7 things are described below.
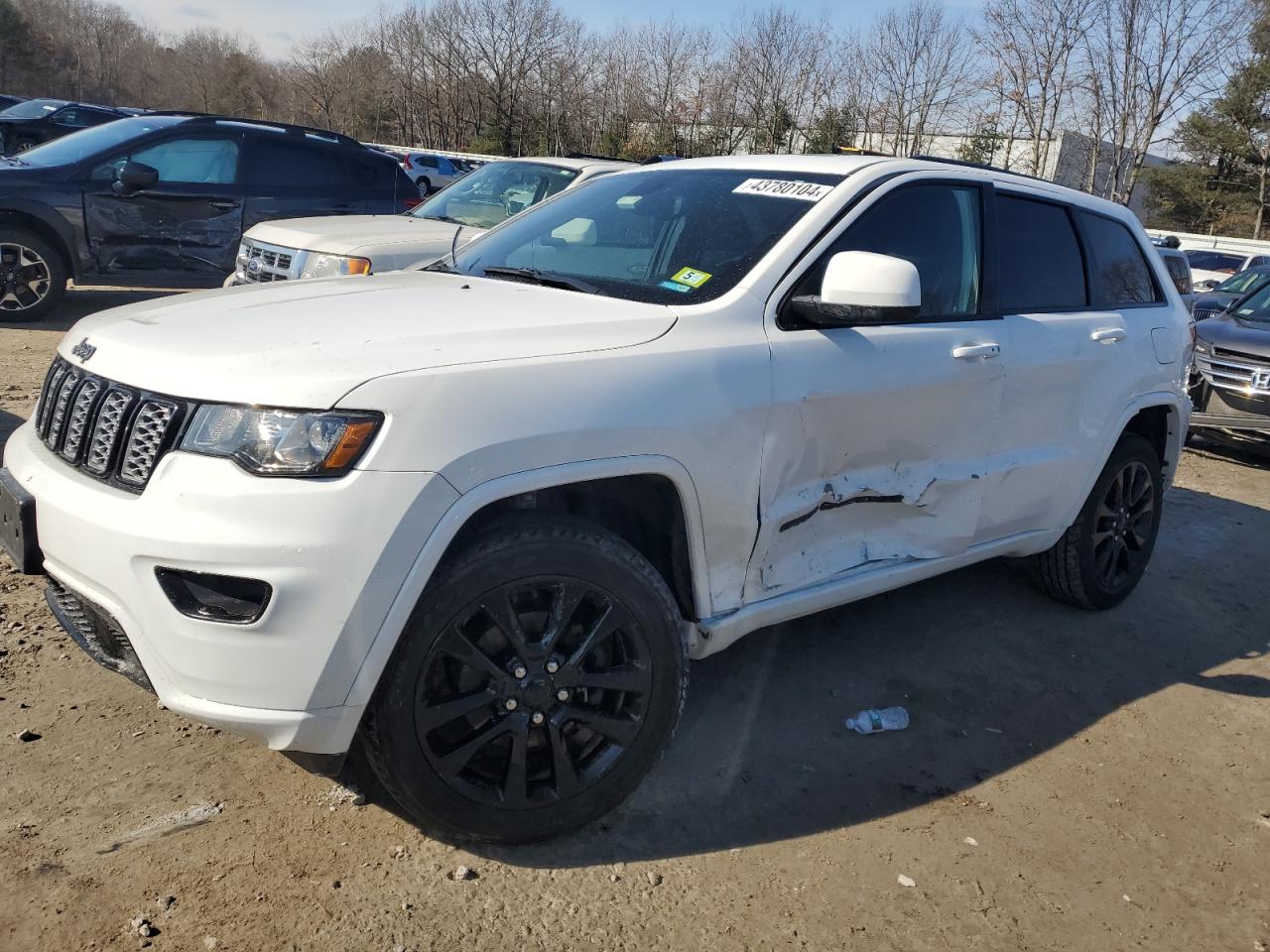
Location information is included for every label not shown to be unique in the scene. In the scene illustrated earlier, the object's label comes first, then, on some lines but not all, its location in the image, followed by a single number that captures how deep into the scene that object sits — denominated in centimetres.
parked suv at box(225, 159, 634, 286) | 653
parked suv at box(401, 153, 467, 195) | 2464
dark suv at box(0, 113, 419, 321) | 859
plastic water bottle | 357
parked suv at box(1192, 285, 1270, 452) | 812
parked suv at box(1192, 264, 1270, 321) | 977
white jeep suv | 229
